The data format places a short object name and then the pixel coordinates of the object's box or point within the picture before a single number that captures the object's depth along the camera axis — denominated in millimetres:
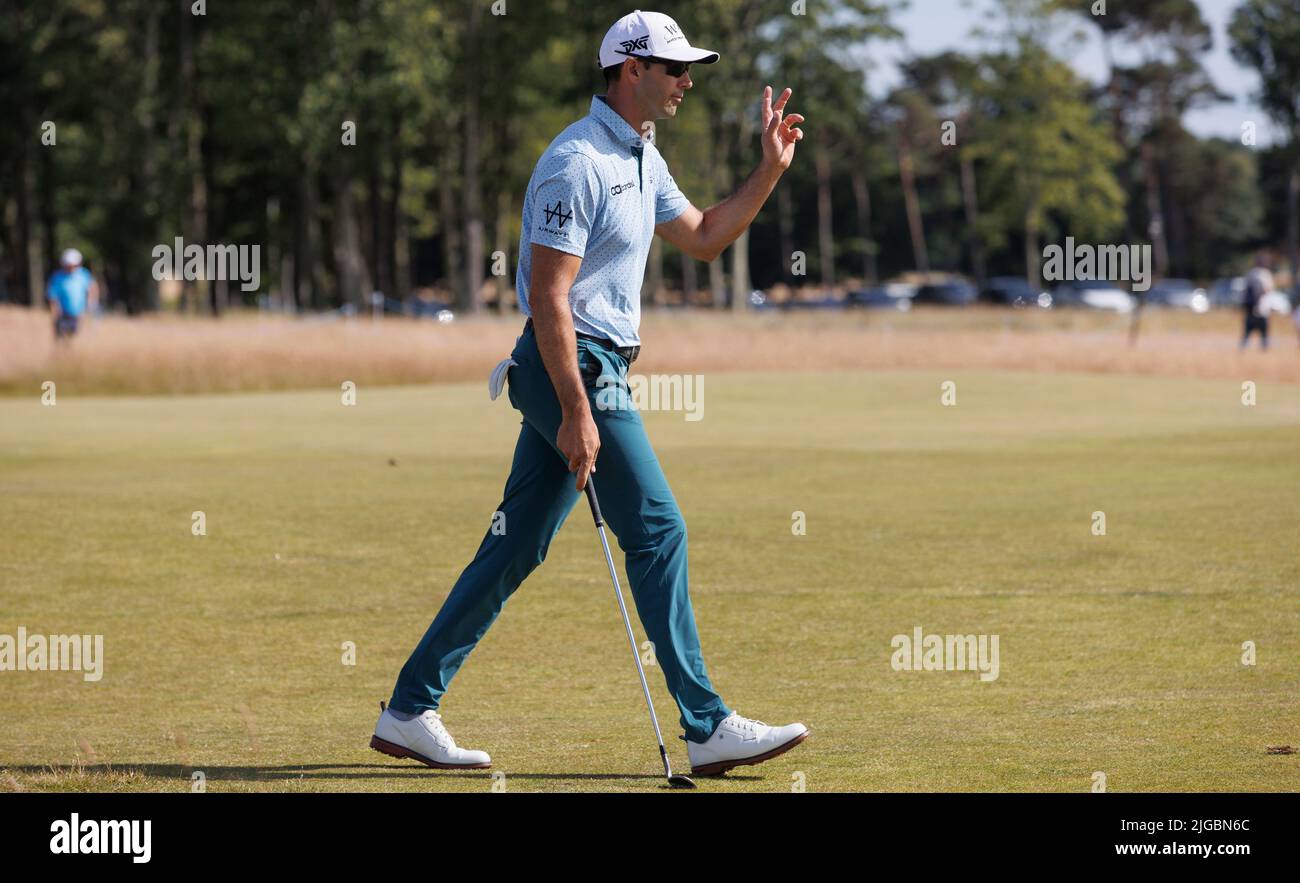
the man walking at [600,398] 6508
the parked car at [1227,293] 90750
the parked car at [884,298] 88125
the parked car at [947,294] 90500
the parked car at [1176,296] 90081
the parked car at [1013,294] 82975
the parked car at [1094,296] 85562
